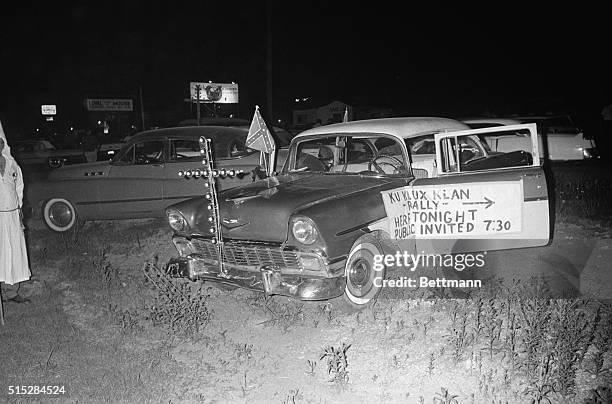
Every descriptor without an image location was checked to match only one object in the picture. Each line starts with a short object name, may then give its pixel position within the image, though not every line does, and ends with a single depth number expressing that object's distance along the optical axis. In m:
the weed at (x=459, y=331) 4.25
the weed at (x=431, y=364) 3.99
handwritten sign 5.38
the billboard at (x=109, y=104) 34.19
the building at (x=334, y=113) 33.66
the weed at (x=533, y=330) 3.87
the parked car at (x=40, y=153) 18.19
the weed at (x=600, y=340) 3.81
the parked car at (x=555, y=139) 12.36
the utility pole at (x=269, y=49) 19.34
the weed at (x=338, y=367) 3.90
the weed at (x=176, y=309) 4.90
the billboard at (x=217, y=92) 30.74
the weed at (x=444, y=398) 3.40
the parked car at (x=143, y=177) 8.35
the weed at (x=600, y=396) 3.23
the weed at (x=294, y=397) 3.71
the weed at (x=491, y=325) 4.28
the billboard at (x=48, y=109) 46.16
